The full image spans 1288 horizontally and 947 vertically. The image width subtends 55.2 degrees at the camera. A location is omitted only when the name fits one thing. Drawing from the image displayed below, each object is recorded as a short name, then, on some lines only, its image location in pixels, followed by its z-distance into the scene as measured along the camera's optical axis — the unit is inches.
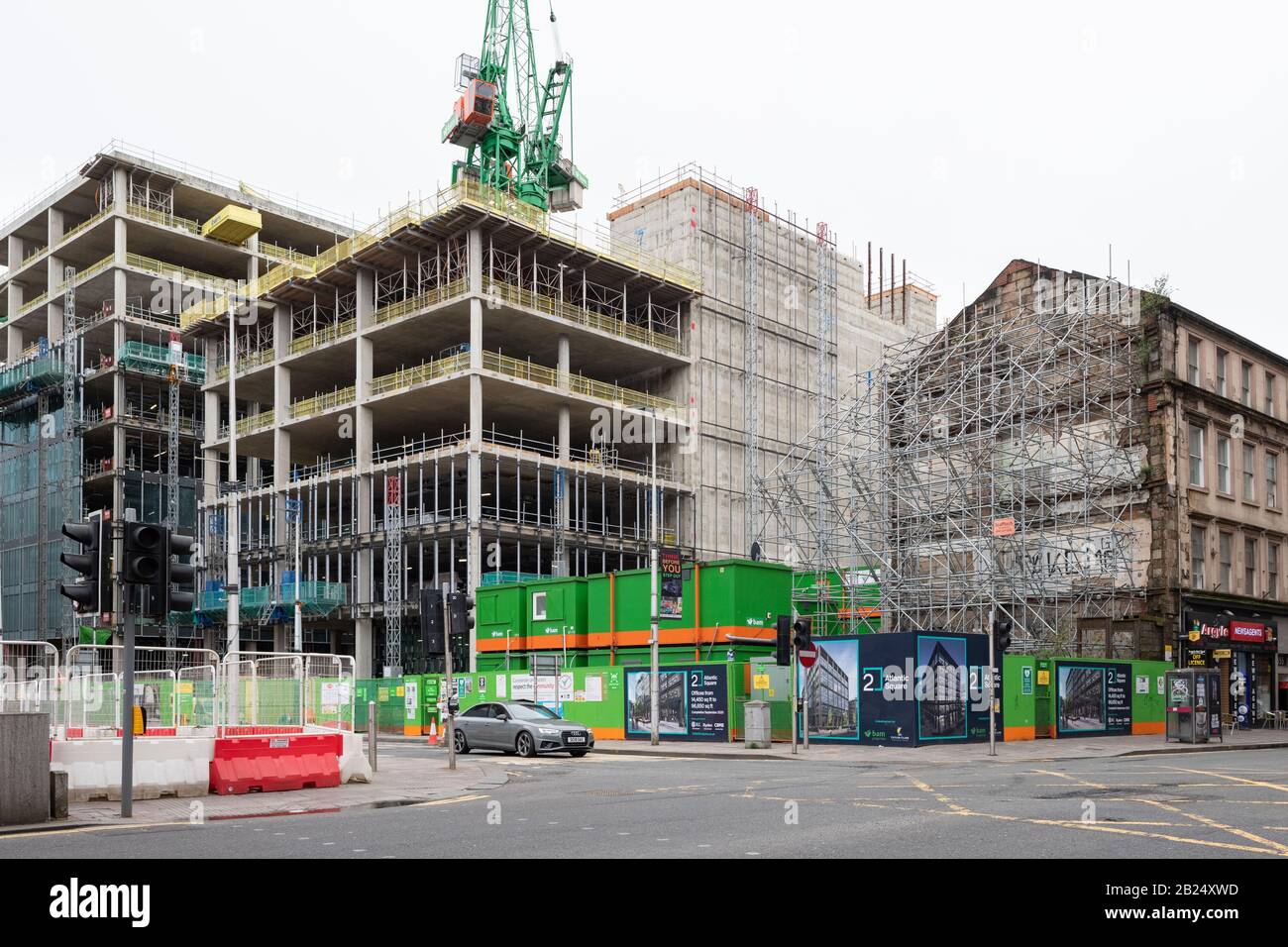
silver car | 1154.0
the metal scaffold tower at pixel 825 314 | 2743.6
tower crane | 2822.3
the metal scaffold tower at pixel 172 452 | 2871.6
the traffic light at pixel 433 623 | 1059.3
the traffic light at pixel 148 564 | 592.4
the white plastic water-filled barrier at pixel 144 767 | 665.6
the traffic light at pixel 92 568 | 607.2
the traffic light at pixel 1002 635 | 1147.9
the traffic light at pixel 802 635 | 1157.7
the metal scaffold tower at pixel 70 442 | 2979.8
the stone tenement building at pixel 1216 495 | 1710.1
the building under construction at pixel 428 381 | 2281.0
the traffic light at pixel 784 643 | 1176.2
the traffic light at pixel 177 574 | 602.5
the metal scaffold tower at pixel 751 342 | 2554.1
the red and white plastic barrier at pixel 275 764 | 717.3
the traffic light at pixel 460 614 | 1111.0
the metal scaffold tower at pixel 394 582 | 2215.8
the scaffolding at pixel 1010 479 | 1718.8
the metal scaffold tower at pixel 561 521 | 2241.8
